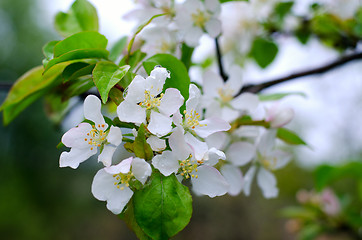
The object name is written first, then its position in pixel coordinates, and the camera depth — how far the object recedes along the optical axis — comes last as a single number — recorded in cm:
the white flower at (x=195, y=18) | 87
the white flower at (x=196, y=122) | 63
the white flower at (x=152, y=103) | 56
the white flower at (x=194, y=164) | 56
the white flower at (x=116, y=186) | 55
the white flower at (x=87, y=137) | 61
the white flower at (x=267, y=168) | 93
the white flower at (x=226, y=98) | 85
